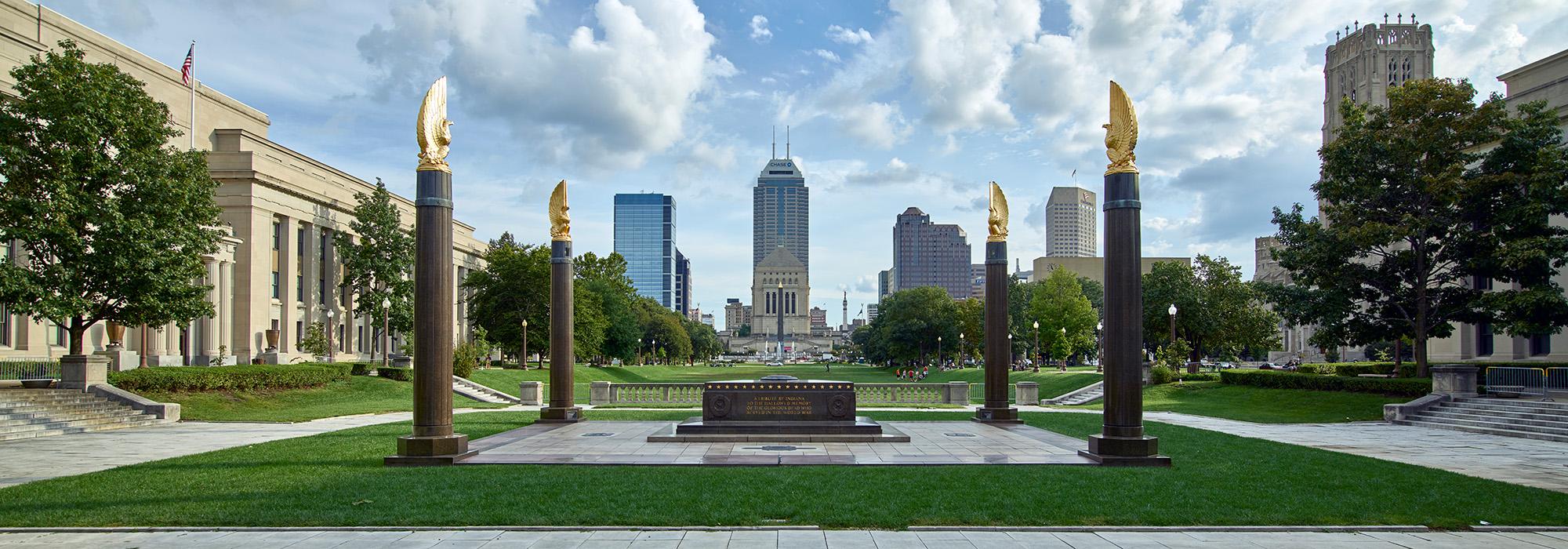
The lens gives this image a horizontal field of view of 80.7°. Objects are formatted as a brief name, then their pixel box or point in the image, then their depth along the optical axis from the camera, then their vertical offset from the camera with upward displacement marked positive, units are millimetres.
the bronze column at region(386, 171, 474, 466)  16688 -638
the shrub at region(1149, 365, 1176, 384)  48156 -4107
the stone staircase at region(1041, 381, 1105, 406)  46566 -5077
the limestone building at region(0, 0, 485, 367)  44562 +4011
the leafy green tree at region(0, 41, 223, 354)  28594 +3208
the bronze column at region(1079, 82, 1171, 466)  16625 -832
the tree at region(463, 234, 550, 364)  72250 +283
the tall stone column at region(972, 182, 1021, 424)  26203 -699
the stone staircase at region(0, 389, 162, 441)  24203 -3197
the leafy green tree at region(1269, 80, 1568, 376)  32094 +2699
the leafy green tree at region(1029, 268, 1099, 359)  77375 -1557
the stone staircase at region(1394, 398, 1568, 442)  24516 -3531
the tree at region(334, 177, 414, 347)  60656 +2925
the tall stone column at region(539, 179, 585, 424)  26578 -245
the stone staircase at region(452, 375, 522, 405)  46594 -4778
